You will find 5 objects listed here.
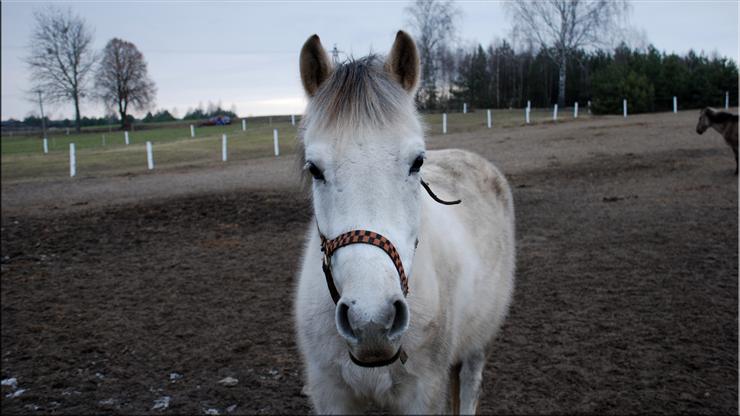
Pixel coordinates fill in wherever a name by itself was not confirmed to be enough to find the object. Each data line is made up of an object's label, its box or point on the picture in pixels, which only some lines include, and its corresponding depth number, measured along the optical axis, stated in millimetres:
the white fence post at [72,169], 17695
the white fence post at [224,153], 20853
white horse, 1678
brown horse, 12787
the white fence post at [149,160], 18595
